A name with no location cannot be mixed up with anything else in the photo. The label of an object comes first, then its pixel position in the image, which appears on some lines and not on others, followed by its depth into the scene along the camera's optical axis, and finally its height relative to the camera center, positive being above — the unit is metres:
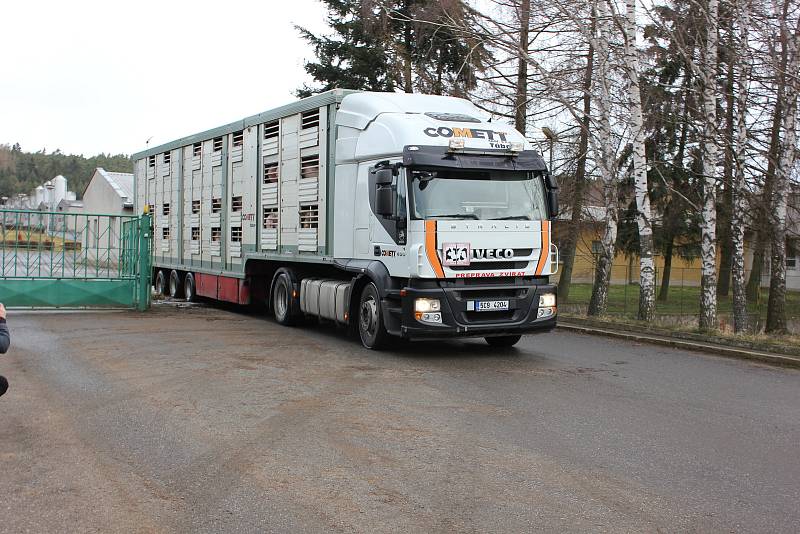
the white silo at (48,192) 79.15 +4.13
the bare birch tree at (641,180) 16.23 +1.27
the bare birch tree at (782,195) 15.14 +0.99
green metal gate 16.77 -0.55
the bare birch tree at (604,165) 16.92 +1.66
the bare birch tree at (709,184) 15.96 +1.19
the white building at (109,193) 56.91 +2.94
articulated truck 11.23 +0.32
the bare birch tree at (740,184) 15.91 +1.24
